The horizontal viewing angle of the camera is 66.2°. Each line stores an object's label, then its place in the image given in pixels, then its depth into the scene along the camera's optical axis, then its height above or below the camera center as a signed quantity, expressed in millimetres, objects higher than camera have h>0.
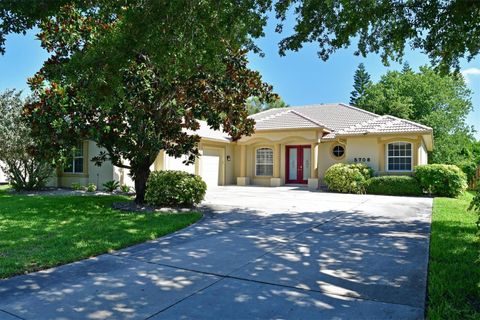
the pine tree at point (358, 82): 51953 +12739
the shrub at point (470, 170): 26680 +149
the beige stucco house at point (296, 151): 19562 +1195
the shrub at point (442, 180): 16500 -366
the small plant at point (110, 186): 17641 -816
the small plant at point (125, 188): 17292 -916
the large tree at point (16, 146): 16281 +980
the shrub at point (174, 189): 11523 -625
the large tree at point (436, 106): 32031 +5990
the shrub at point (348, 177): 18672 -307
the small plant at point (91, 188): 17609 -919
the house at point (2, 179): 22134 -660
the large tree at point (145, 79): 5859 +2024
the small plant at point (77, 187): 18398 -915
